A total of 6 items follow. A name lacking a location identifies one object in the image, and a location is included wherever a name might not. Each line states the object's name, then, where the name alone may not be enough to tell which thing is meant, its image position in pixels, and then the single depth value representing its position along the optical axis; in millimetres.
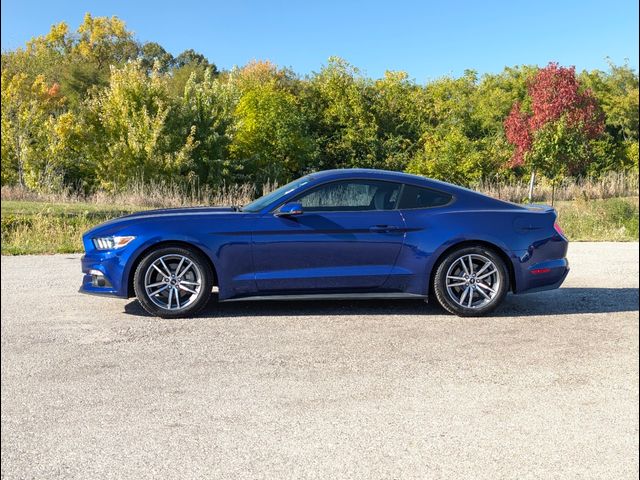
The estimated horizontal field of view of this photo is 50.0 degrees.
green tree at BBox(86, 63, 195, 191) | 32500
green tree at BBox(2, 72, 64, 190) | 33531
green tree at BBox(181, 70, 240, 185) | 35219
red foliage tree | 30375
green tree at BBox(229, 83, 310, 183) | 39500
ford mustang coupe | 6195
